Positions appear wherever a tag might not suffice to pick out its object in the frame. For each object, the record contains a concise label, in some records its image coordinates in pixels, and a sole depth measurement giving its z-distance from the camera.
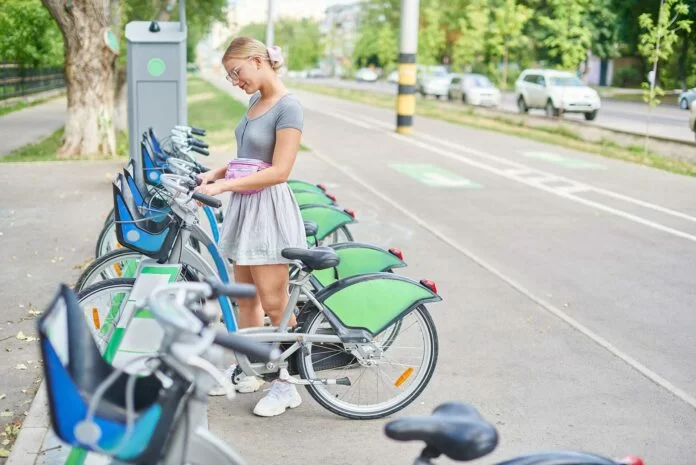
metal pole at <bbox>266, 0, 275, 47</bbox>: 37.59
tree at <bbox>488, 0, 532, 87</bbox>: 32.38
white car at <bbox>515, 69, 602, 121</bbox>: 29.72
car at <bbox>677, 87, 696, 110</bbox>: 20.89
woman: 4.38
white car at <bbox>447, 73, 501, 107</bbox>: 38.00
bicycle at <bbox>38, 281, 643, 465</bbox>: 2.24
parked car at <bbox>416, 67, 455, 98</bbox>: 44.47
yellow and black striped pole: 22.69
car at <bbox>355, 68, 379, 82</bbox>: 84.81
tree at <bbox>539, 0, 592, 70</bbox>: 25.75
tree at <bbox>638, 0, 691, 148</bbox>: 17.78
